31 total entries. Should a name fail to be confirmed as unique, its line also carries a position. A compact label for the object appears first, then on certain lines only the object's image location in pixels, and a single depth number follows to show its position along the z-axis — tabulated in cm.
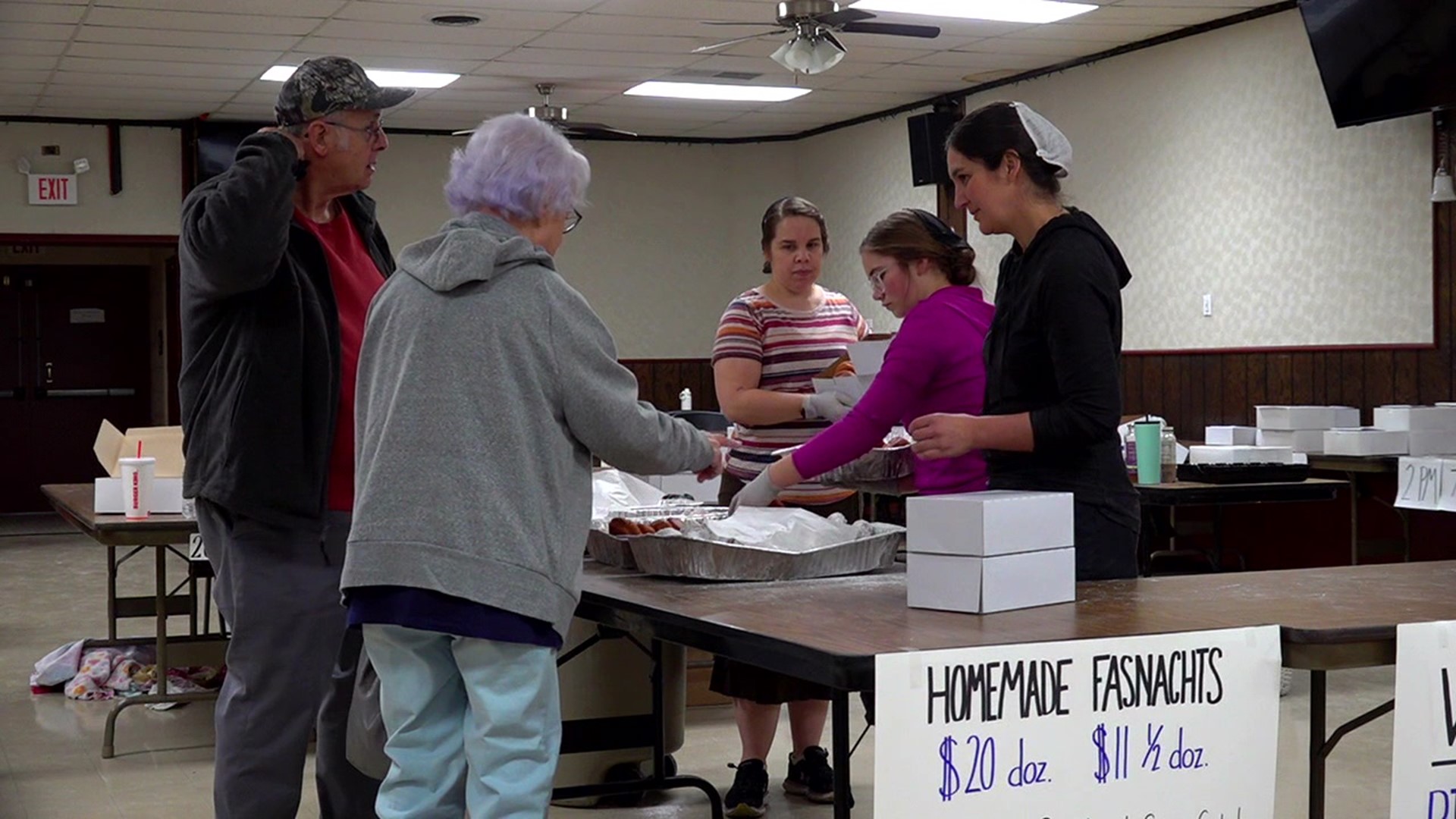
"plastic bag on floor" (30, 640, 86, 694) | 539
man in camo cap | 249
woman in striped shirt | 372
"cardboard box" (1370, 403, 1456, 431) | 618
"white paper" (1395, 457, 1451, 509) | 568
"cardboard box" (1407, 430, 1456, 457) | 616
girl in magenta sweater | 275
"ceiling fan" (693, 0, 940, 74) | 700
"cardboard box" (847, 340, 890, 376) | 326
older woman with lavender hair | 204
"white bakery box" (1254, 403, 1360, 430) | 670
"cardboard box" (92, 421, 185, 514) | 464
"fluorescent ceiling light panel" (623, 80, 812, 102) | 1045
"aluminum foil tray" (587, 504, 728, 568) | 269
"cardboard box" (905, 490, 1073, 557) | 212
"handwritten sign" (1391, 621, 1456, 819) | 214
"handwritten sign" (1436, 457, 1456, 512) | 561
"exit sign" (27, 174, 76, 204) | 1105
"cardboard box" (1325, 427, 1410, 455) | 617
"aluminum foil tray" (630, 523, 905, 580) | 247
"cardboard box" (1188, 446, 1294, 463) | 568
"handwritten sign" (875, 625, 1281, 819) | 190
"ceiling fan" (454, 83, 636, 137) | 951
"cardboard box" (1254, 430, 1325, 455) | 668
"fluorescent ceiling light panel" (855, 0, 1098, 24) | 788
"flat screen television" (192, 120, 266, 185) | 1130
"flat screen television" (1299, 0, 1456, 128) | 631
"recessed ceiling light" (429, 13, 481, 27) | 806
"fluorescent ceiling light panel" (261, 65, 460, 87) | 959
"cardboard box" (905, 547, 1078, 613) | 215
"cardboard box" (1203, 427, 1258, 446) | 704
